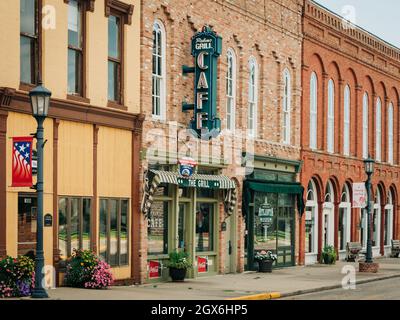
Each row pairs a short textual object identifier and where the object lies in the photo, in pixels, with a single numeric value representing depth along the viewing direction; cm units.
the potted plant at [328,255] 3884
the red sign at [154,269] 2695
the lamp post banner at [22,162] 2023
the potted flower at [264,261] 3300
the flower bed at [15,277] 1989
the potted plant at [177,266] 2722
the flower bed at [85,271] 2259
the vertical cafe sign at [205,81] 2816
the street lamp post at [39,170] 1886
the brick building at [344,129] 3903
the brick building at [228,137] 2720
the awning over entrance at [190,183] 2634
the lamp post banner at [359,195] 3595
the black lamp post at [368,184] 3378
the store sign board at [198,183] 2778
